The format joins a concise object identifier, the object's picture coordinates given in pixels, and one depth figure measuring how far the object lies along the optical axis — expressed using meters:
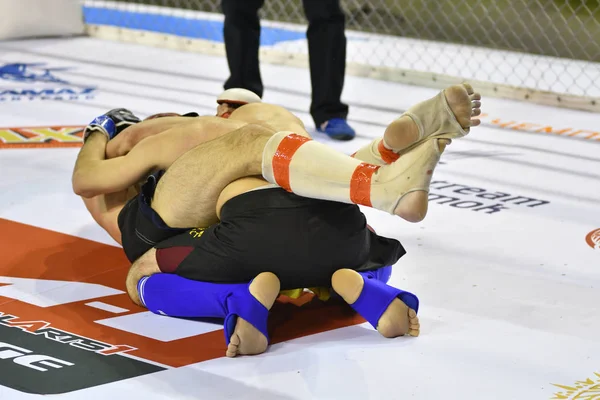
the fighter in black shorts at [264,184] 9.23
